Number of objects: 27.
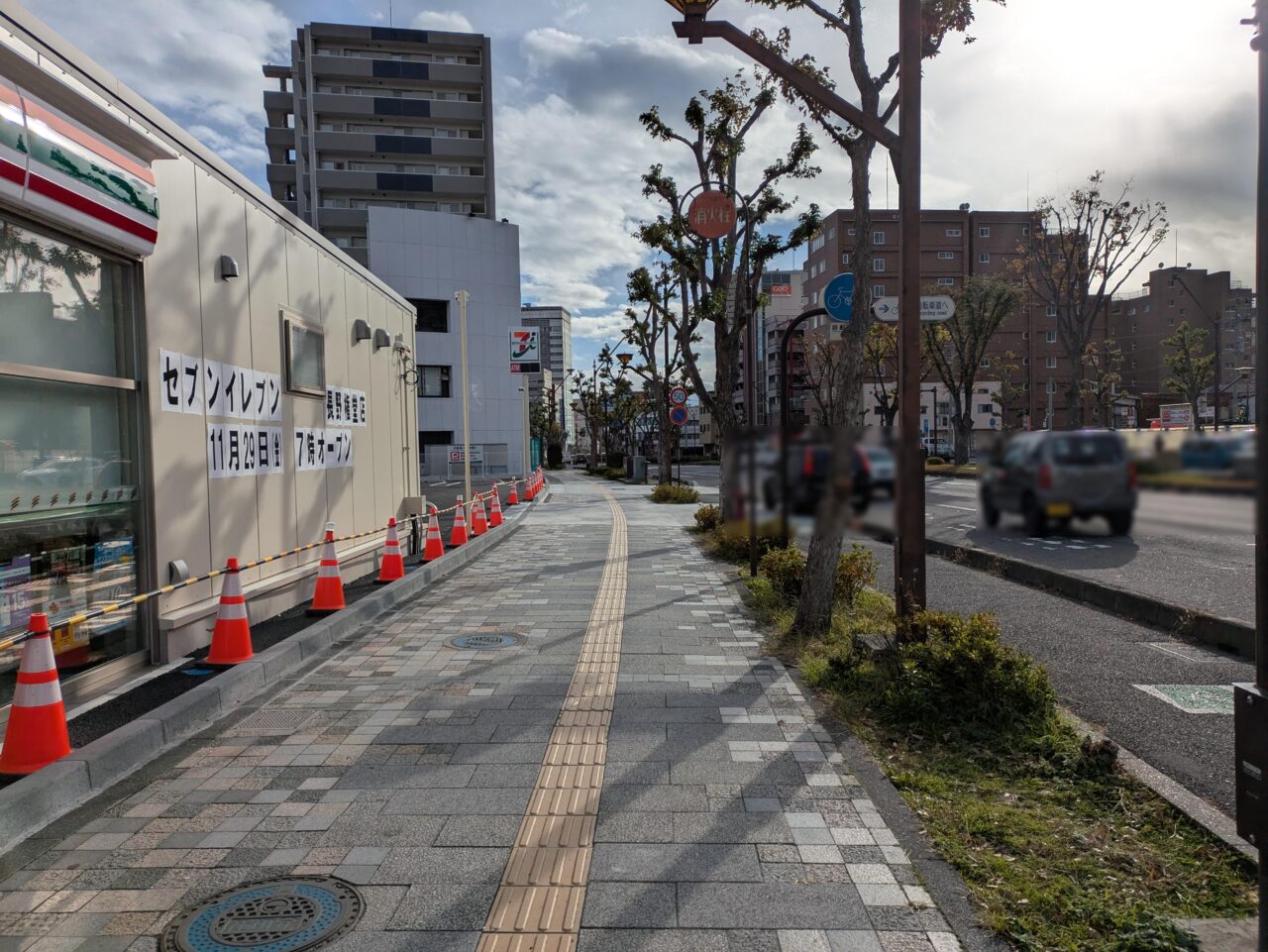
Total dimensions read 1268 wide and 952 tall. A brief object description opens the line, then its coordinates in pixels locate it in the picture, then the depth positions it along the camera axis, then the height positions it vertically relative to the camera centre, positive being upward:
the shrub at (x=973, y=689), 4.91 -1.50
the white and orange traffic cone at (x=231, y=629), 6.41 -1.34
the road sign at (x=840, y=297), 6.03 +1.03
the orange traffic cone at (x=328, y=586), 8.59 -1.39
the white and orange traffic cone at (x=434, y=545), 12.59 -1.44
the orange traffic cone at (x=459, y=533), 14.23 -1.43
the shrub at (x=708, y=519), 16.21 -1.49
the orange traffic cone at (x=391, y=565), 10.62 -1.45
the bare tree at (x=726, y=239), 14.59 +3.78
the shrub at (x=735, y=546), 11.47 -1.56
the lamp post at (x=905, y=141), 5.41 +2.14
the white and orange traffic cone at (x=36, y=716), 4.27 -1.32
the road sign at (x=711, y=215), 10.34 +2.82
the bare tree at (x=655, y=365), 31.29 +3.13
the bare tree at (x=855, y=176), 6.69 +2.22
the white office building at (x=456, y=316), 47.75 +7.67
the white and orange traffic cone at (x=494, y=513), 18.38 -1.45
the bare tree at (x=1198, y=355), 31.46 +3.31
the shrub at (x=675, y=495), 24.25 -1.50
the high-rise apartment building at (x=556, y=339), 156.38 +20.17
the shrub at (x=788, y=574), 8.96 -1.42
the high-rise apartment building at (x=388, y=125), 53.88 +21.06
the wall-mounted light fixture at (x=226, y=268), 7.39 +1.60
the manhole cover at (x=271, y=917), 2.96 -1.71
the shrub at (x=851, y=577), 8.42 -1.38
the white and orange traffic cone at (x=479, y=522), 16.31 -1.45
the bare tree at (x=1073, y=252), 23.86 +5.50
